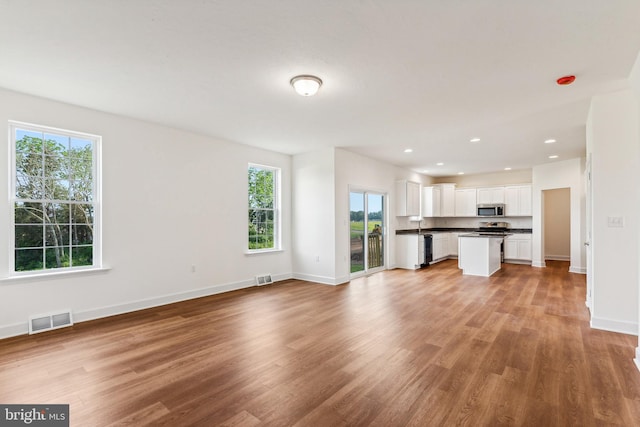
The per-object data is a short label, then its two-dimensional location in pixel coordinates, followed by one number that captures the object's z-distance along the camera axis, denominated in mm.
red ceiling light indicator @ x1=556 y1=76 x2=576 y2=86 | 3044
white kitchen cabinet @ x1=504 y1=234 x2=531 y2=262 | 8508
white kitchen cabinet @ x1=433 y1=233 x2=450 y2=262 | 8773
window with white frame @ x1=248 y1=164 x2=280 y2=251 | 6055
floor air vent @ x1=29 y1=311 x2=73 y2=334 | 3499
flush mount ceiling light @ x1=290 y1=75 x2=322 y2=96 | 3043
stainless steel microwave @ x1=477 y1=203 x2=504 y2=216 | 8906
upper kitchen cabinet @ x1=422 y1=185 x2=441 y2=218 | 9406
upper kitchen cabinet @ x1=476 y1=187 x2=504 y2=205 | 9000
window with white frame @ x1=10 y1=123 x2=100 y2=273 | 3545
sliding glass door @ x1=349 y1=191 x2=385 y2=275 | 6742
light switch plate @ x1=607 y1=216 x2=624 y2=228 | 3408
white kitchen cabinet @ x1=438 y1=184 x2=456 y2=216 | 9672
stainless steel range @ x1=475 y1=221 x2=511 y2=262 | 8880
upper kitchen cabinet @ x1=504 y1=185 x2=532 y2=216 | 8586
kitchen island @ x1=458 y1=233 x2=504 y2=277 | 6812
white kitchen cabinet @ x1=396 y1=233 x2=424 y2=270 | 7848
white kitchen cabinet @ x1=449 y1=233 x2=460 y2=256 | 9842
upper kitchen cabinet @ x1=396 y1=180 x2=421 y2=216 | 8117
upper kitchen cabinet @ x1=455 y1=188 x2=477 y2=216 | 9484
